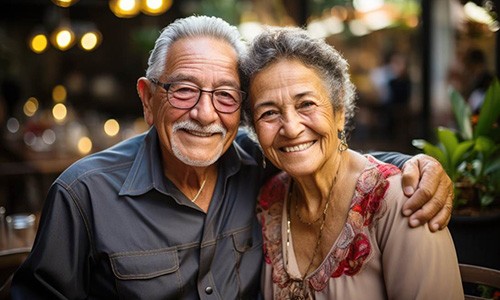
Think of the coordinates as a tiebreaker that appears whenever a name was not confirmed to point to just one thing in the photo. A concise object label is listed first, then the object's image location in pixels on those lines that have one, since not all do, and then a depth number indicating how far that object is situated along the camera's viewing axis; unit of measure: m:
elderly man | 1.93
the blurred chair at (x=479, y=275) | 1.90
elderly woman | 1.76
